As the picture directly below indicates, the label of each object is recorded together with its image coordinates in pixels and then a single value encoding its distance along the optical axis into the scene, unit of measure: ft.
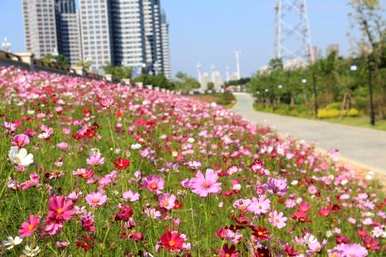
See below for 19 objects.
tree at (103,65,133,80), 243.60
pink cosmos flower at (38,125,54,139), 8.89
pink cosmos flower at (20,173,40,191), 7.45
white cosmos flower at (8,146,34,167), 5.99
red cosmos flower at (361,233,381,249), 8.44
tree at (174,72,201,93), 388.98
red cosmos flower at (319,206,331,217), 9.88
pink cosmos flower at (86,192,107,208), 7.11
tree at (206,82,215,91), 449.06
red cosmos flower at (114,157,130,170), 7.75
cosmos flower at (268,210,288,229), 7.16
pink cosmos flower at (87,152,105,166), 8.30
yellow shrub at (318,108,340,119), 99.09
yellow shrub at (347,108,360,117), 95.50
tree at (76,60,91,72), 196.49
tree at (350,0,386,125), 92.84
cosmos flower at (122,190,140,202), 7.70
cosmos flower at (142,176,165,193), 7.34
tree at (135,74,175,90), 243.13
